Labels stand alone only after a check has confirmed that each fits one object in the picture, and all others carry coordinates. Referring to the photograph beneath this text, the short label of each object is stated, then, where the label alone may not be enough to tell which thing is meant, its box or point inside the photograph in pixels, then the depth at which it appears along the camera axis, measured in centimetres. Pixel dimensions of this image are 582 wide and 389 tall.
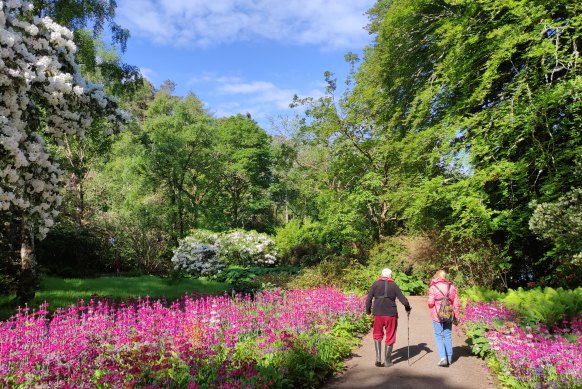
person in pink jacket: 706
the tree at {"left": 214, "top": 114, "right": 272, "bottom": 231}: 2947
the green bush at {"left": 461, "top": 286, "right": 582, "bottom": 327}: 678
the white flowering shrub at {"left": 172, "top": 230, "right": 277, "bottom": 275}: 1858
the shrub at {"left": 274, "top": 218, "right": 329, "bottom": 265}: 2459
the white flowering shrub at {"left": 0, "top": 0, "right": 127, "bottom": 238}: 630
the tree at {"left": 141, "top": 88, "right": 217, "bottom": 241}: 2225
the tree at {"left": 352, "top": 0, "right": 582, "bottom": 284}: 914
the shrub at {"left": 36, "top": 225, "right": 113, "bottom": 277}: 1569
